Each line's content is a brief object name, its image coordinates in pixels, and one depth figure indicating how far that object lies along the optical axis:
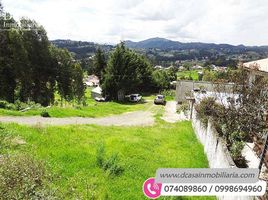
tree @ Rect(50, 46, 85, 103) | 24.95
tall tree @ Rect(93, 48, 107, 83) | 32.76
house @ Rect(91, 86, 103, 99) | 34.44
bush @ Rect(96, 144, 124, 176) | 6.50
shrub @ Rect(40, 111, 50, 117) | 12.69
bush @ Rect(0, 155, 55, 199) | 4.39
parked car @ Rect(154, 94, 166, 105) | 24.35
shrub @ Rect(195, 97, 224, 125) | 10.10
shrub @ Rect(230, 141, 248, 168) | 7.61
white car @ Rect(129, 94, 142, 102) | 25.95
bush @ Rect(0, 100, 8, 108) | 13.46
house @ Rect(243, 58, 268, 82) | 10.30
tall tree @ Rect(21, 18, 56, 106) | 21.61
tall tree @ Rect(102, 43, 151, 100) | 24.61
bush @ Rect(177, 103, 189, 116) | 17.50
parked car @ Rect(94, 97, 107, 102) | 26.97
